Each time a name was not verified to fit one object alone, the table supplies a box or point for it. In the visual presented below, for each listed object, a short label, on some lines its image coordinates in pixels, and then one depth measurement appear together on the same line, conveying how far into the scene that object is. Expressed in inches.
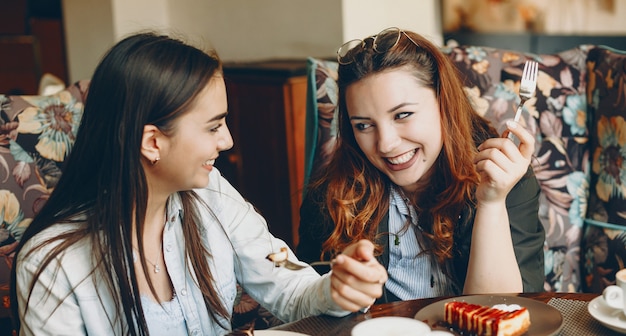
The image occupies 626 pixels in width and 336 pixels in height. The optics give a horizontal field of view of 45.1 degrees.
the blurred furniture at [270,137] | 120.9
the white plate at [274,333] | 47.4
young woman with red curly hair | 62.5
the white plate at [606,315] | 44.9
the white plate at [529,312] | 45.1
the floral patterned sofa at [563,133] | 80.6
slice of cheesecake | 44.2
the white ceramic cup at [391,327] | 44.3
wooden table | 49.8
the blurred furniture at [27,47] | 218.2
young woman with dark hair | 51.8
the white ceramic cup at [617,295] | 45.9
